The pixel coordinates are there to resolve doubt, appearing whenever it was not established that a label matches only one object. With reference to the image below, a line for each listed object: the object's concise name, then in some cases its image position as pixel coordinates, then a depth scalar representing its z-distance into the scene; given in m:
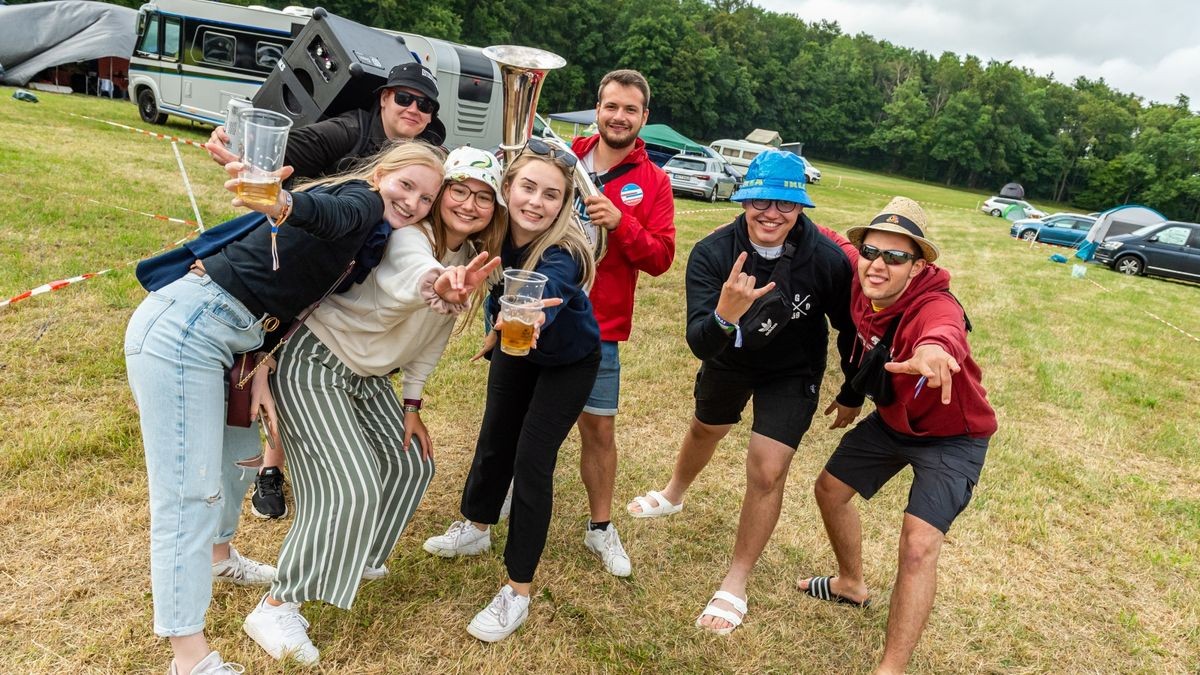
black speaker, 5.06
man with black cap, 3.31
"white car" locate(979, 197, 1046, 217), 35.62
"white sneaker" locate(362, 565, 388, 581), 3.08
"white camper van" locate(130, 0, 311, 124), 16.44
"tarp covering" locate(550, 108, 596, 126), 33.62
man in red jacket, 3.41
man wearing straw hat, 2.72
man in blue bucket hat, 3.12
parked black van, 17.89
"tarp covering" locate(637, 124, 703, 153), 29.83
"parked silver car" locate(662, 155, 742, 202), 20.88
